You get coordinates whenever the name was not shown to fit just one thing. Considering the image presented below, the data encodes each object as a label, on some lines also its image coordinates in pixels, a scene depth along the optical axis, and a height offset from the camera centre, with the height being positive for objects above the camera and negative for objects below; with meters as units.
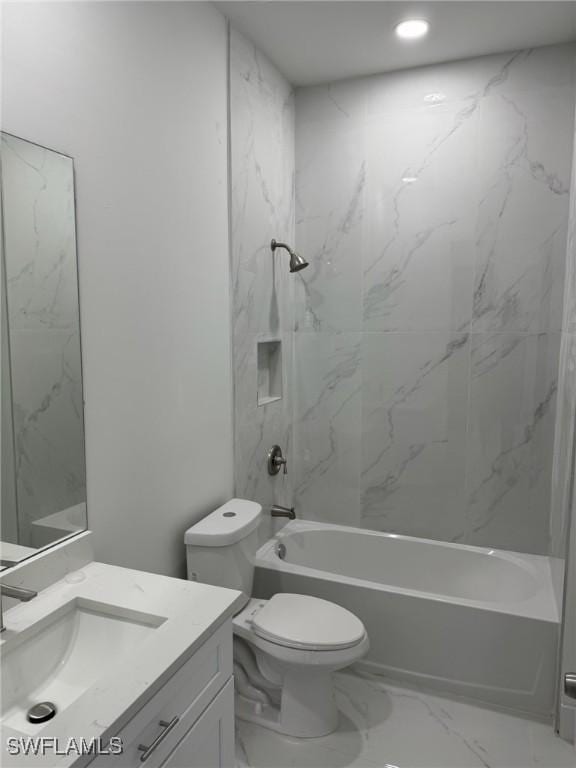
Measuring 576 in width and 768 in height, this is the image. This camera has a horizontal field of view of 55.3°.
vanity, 1.00 -0.73
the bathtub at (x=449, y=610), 2.21 -1.24
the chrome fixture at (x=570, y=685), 0.82 -0.53
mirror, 1.35 -0.07
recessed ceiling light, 2.29 +1.28
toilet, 1.99 -1.13
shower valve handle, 2.85 -0.68
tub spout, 2.87 -0.95
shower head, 2.68 +0.33
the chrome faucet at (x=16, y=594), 1.24 -0.60
